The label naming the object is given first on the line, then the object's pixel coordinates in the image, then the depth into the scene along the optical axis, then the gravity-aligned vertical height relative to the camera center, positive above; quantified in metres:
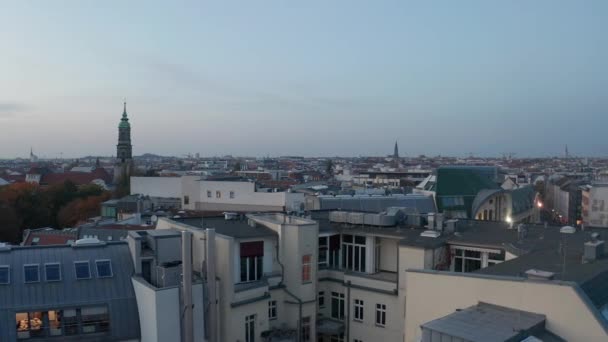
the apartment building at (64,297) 19.20 -5.51
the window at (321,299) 25.87 -7.30
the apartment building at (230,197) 61.41 -5.87
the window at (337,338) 25.35 -9.07
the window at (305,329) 23.97 -8.14
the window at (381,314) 23.78 -7.43
